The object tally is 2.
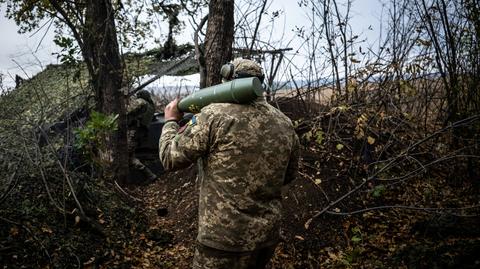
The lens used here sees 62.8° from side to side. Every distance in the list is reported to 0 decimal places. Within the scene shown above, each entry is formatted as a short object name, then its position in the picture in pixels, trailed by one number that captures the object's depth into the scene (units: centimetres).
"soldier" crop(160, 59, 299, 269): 242
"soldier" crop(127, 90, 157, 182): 727
